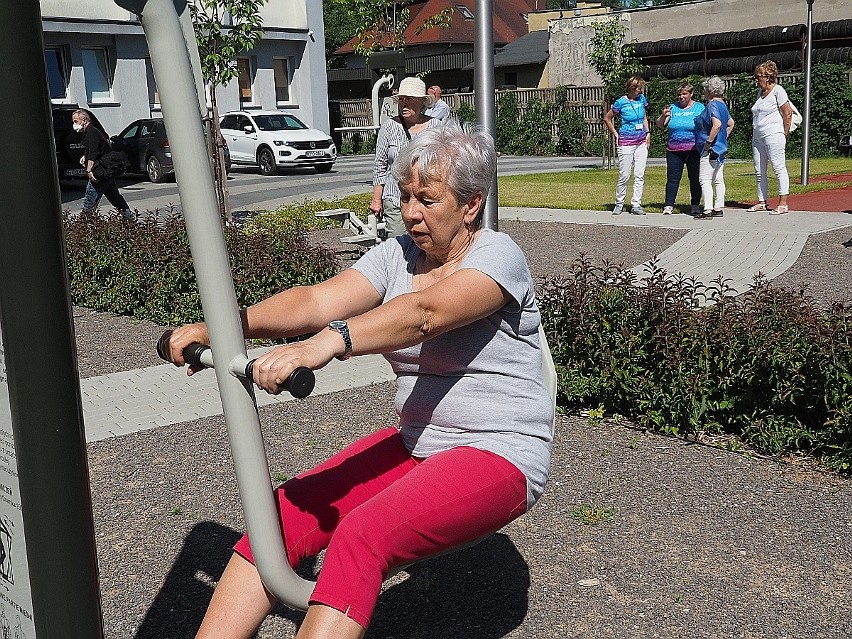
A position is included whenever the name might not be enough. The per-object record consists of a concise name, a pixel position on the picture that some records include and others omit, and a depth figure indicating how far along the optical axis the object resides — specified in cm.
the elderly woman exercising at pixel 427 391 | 263
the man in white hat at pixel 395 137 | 910
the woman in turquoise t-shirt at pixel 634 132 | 1453
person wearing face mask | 1504
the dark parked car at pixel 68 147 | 2461
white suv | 2775
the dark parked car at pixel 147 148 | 2617
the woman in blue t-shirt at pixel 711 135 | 1381
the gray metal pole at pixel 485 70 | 640
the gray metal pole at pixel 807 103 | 1720
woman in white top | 1405
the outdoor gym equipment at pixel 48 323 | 175
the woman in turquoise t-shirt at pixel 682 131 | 1420
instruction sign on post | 190
